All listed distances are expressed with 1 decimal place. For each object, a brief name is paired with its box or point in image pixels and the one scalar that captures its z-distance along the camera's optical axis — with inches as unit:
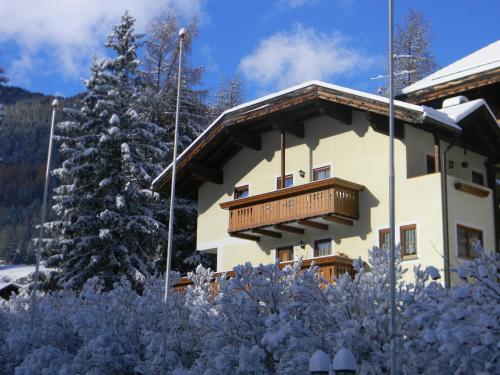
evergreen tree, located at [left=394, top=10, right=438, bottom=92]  1845.5
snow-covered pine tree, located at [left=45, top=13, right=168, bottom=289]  1254.9
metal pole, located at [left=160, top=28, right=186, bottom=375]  679.7
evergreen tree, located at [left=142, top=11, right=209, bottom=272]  1412.4
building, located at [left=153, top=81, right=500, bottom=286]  870.4
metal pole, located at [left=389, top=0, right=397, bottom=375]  484.3
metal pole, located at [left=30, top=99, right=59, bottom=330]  1022.9
